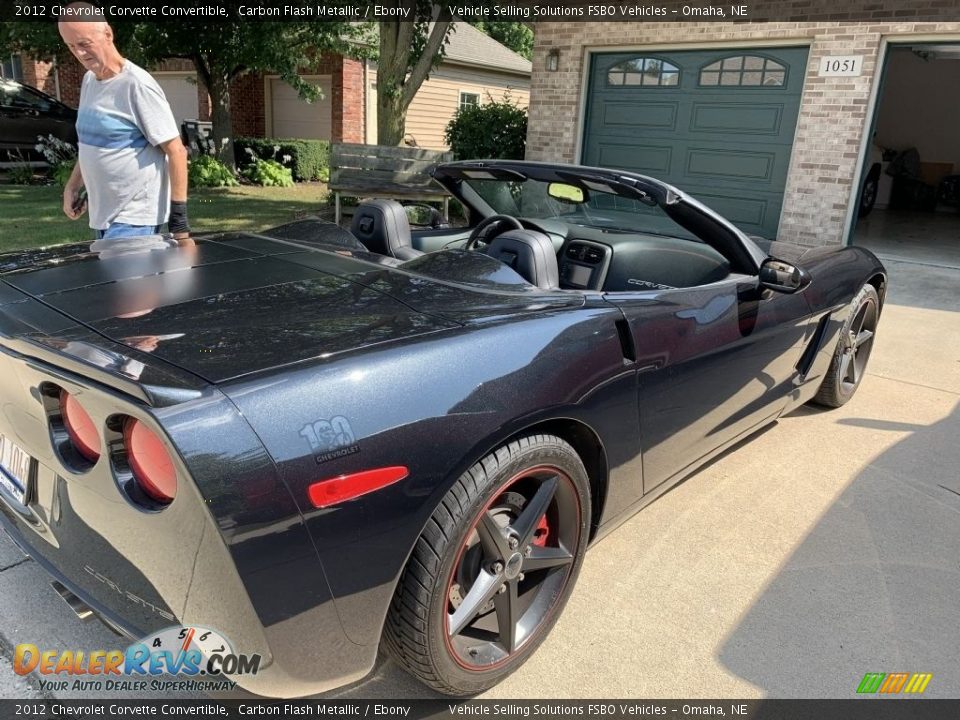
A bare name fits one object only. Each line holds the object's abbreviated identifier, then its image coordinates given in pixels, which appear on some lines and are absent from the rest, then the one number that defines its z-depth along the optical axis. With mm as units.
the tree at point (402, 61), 9273
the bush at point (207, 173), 13828
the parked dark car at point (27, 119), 13070
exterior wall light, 10242
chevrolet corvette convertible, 1458
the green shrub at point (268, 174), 15031
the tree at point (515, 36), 37594
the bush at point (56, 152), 12672
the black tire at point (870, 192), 13594
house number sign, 8047
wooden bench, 9211
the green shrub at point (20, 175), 12656
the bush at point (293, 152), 16156
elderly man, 3291
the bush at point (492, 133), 11492
